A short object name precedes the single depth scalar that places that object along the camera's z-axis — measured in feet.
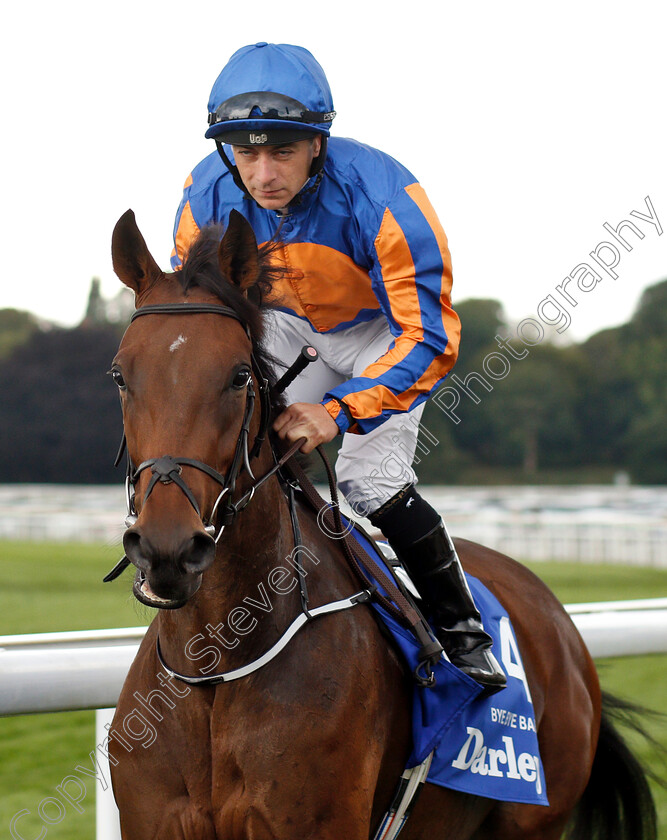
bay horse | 12.28
